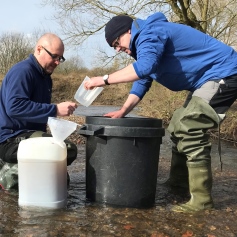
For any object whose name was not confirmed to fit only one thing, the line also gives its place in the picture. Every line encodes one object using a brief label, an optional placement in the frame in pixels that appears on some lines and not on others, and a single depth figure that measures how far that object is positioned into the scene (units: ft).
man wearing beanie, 11.21
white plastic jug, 10.73
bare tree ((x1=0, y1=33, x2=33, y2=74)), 118.21
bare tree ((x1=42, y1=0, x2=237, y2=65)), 50.14
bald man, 11.67
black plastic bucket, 11.10
